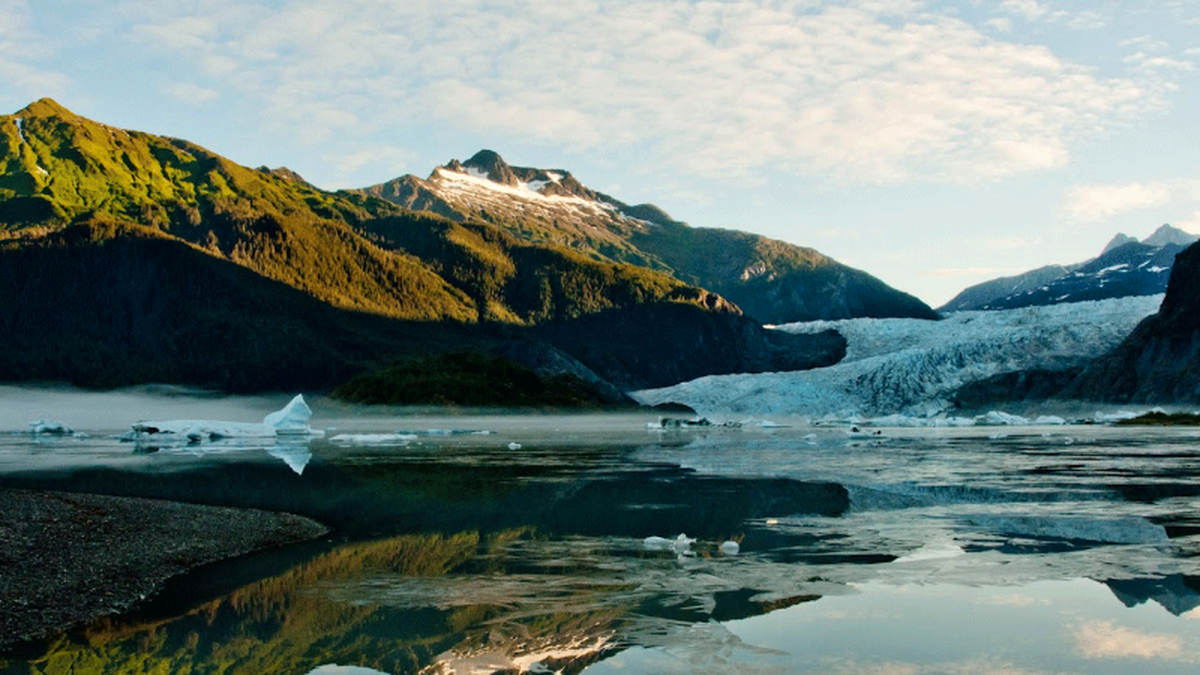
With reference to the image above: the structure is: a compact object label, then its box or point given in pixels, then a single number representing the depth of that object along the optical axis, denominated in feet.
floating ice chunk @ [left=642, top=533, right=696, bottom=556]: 57.26
